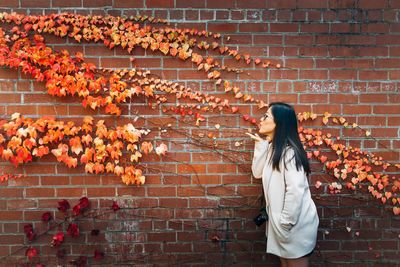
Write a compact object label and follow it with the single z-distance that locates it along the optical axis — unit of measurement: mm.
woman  3215
